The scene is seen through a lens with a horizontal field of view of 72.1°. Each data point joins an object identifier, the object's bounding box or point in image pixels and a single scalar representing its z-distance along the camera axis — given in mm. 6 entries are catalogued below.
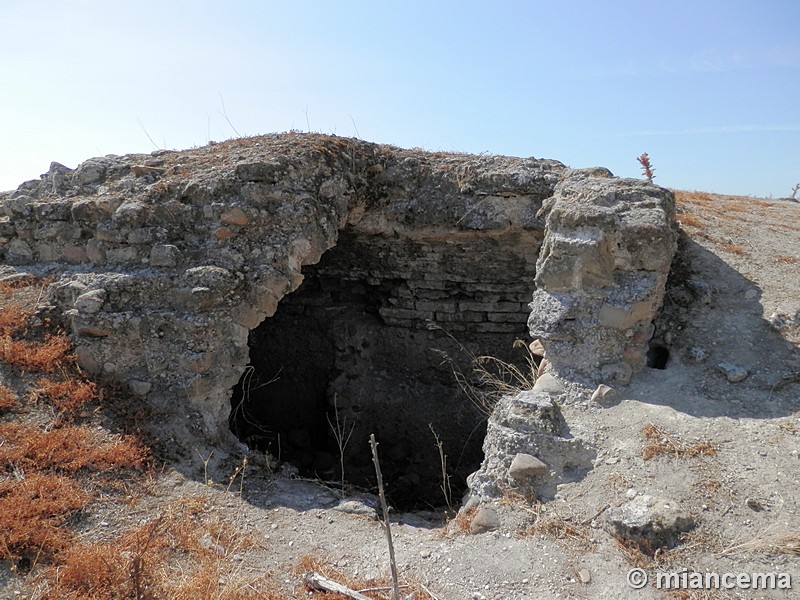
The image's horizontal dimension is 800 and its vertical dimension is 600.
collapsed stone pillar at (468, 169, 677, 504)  4289
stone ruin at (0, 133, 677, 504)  4633
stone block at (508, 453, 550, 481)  3865
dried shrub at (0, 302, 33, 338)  4702
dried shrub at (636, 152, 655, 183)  11263
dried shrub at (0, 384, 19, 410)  4195
